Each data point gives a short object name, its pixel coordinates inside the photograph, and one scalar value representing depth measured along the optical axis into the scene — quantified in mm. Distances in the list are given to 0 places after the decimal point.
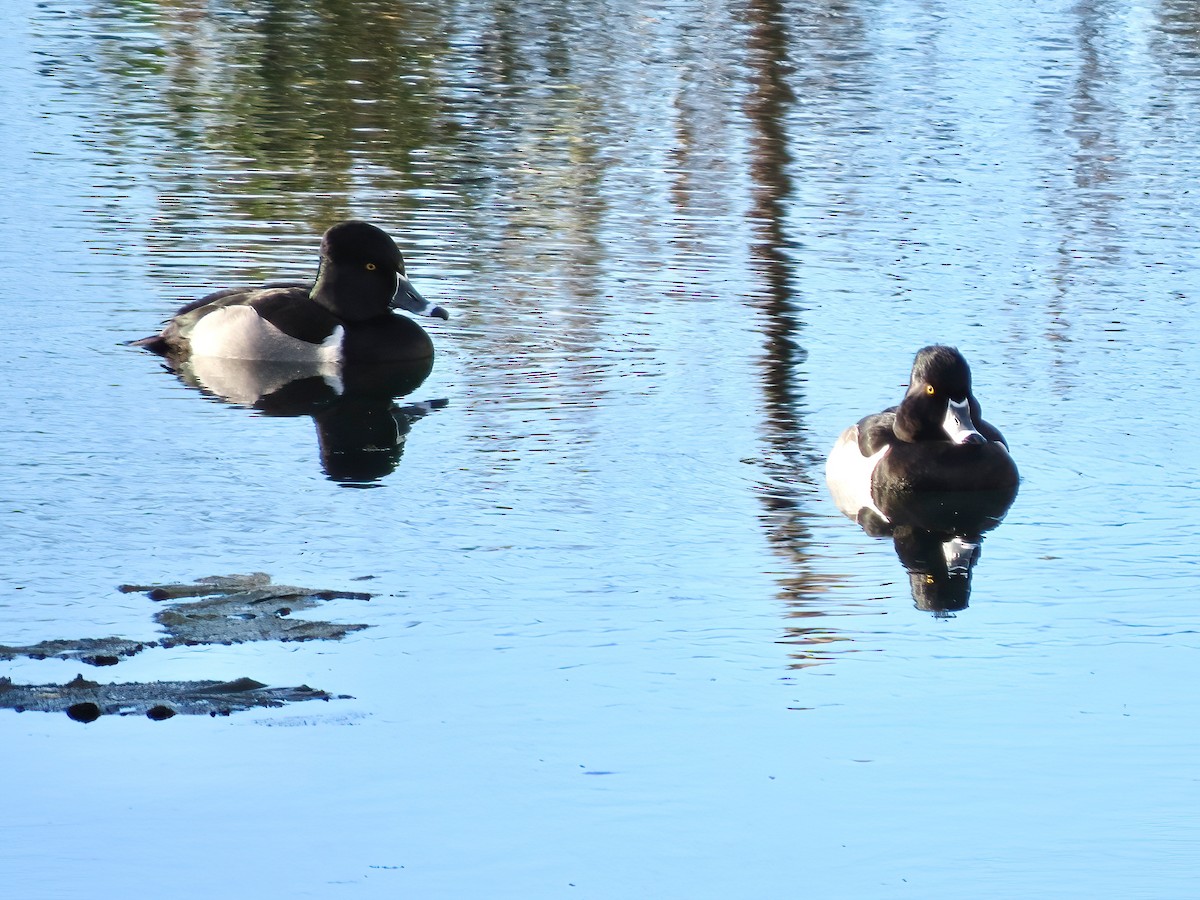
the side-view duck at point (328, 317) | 28656
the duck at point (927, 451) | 22578
